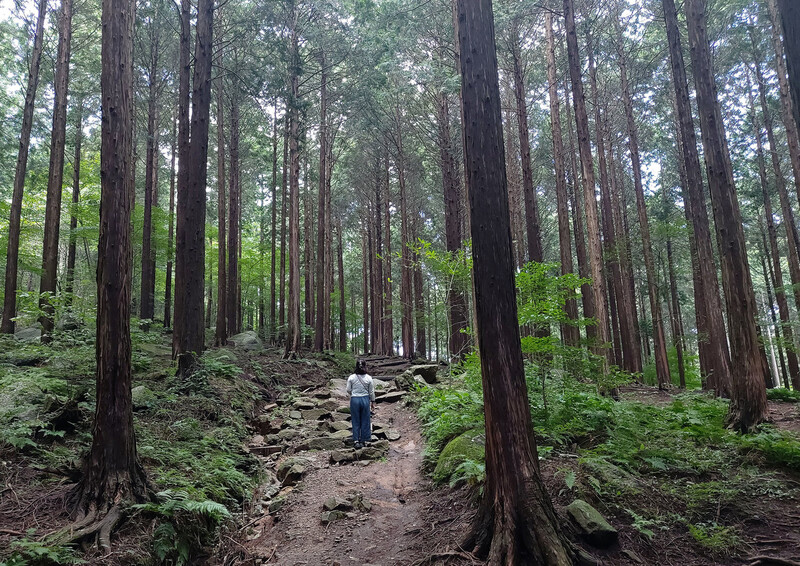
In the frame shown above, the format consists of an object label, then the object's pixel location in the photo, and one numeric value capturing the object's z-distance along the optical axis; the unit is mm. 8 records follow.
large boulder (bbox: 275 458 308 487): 6523
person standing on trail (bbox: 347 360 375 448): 8195
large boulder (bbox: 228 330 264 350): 17781
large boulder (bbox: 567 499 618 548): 3541
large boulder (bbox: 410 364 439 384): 14297
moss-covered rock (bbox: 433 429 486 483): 5566
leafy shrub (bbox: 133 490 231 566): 3992
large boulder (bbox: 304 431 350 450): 8195
